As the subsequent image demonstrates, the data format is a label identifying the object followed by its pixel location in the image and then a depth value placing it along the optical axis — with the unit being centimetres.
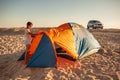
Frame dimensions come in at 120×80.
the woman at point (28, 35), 330
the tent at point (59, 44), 325
